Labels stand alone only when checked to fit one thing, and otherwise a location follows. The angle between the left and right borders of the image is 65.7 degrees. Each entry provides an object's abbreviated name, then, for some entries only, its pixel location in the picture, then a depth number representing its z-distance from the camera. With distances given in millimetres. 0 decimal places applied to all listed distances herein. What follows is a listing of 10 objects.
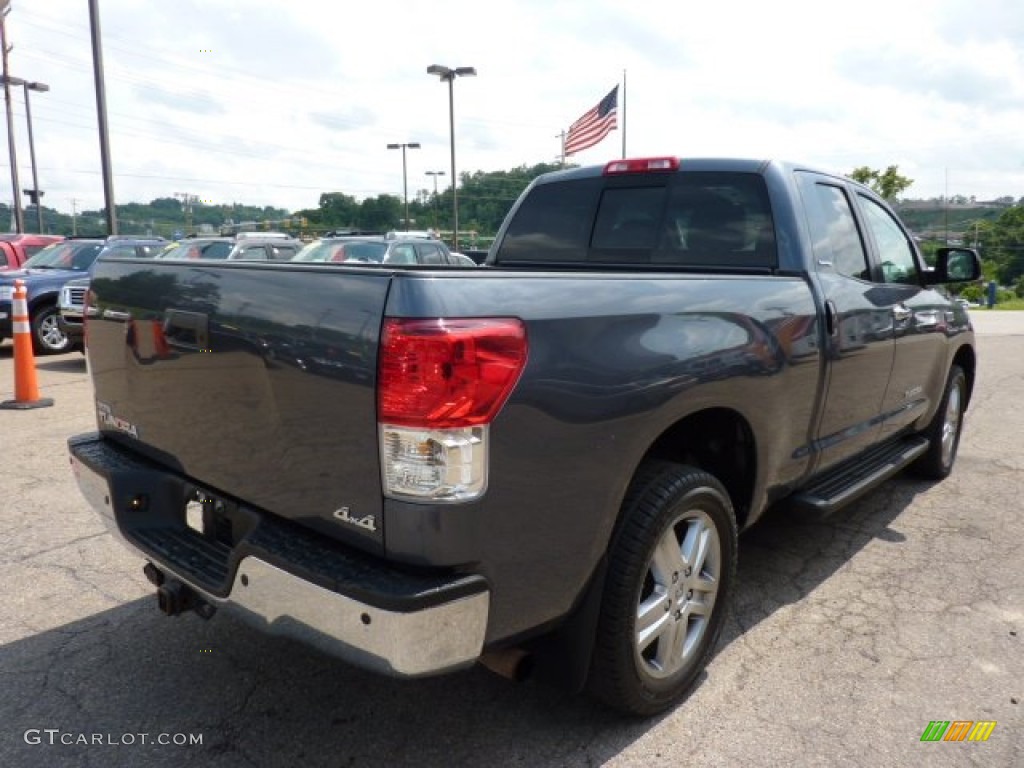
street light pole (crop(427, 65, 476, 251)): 28875
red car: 13922
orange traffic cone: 7430
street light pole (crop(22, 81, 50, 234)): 33656
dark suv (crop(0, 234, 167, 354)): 11336
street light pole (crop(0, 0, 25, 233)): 27691
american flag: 25500
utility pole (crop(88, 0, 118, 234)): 17609
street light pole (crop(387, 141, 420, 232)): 47500
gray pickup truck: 1892
